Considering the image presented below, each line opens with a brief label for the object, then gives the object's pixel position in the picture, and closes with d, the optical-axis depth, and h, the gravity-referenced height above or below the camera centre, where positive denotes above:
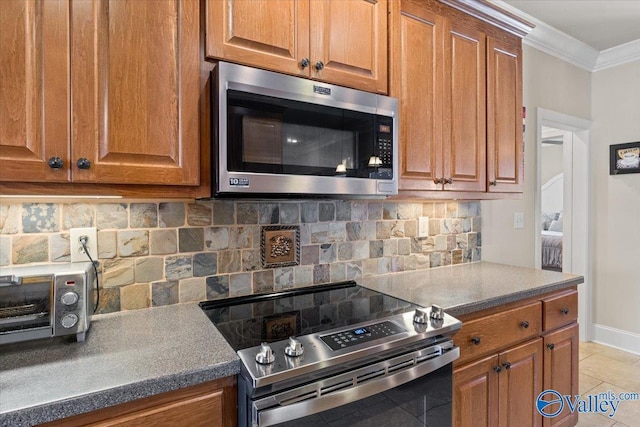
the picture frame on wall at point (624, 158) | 2.93 +0.43
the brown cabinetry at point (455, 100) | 1.62 +0.56
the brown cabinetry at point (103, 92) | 0.92 +0.34
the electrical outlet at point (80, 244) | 1.24 -0.11
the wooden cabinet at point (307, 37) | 1.18 +0.64
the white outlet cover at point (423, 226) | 2.09 -0.10
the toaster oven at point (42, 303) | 0.94 -0.25
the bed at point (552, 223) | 5.35 -0.27
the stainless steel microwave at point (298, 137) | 1.13 +0.26
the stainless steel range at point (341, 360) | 0.92 -0.44
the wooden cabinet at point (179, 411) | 0.81 -0.49
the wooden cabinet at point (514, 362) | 1.46 -0.71
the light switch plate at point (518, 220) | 2.59 -0.08
